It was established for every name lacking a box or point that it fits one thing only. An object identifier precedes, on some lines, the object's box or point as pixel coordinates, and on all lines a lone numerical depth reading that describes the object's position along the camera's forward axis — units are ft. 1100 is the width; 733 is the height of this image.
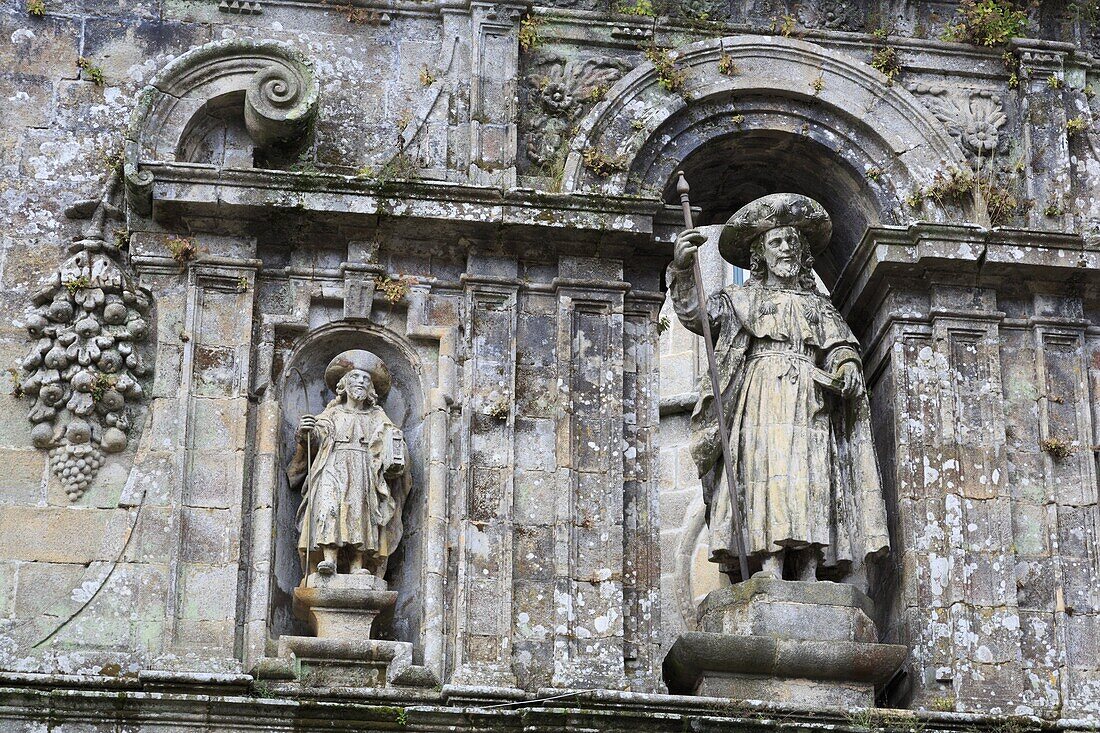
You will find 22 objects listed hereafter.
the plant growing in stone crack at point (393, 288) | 50.19
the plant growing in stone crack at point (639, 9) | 53.16
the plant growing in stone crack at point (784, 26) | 53.57
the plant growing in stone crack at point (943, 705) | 47.78
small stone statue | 47.62
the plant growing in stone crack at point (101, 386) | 48.60
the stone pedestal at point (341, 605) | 47.19
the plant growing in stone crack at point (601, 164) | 51.31
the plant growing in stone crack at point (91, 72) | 51.44
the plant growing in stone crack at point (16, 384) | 48.75
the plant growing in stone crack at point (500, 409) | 49.06
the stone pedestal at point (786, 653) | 46.78
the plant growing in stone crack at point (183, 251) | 49.88
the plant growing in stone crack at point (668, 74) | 52.31
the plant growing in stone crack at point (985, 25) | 53.83
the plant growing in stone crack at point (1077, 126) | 53.52
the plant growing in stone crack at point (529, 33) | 52.47
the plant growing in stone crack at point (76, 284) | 49.42
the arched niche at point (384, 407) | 48.34
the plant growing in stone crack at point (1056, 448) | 50.49
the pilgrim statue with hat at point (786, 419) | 48.85
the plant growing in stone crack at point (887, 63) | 53.42
